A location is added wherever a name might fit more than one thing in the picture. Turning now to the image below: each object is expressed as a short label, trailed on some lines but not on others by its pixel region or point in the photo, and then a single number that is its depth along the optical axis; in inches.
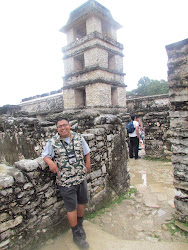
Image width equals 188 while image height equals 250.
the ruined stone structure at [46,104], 716.7
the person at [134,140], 278.5
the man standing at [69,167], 91.0
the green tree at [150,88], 1155.9
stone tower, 556.4
